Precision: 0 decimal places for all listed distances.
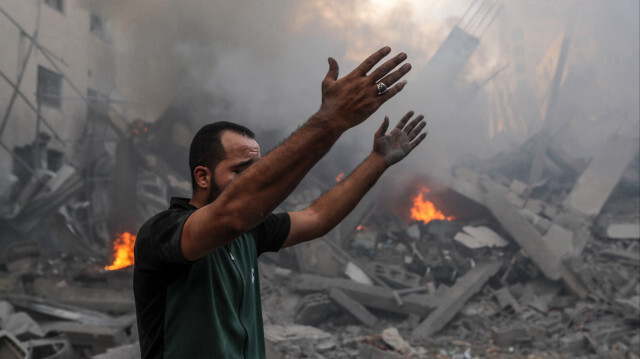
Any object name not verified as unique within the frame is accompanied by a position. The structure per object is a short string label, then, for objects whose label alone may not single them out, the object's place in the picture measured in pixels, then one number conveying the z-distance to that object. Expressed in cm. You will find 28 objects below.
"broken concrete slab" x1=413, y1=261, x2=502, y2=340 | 724
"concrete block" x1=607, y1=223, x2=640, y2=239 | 916
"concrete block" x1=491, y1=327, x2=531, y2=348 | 678
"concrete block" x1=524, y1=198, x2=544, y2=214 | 987
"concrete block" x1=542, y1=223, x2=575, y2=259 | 859
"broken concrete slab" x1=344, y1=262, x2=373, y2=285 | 851
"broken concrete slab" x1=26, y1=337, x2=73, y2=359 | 535
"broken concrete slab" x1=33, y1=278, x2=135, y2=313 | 716
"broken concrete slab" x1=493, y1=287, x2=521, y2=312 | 781
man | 116
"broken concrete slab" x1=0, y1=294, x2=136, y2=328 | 654
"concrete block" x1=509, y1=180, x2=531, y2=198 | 1027
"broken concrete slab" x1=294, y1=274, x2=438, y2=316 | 774
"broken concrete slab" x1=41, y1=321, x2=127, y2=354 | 584
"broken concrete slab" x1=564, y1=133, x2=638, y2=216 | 983
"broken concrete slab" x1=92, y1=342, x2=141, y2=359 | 500
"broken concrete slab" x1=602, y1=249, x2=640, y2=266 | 846
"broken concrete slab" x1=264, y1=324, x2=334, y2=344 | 619
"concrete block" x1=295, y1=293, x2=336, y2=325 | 753
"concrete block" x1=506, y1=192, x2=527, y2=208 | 990
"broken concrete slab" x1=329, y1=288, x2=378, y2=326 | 763
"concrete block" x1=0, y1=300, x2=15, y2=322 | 621
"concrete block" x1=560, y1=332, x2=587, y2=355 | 653
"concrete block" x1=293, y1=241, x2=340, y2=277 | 862
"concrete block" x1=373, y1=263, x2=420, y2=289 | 848
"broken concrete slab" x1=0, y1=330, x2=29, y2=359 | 463
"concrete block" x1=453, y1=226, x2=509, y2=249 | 923
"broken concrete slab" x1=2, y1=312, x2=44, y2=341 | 580
